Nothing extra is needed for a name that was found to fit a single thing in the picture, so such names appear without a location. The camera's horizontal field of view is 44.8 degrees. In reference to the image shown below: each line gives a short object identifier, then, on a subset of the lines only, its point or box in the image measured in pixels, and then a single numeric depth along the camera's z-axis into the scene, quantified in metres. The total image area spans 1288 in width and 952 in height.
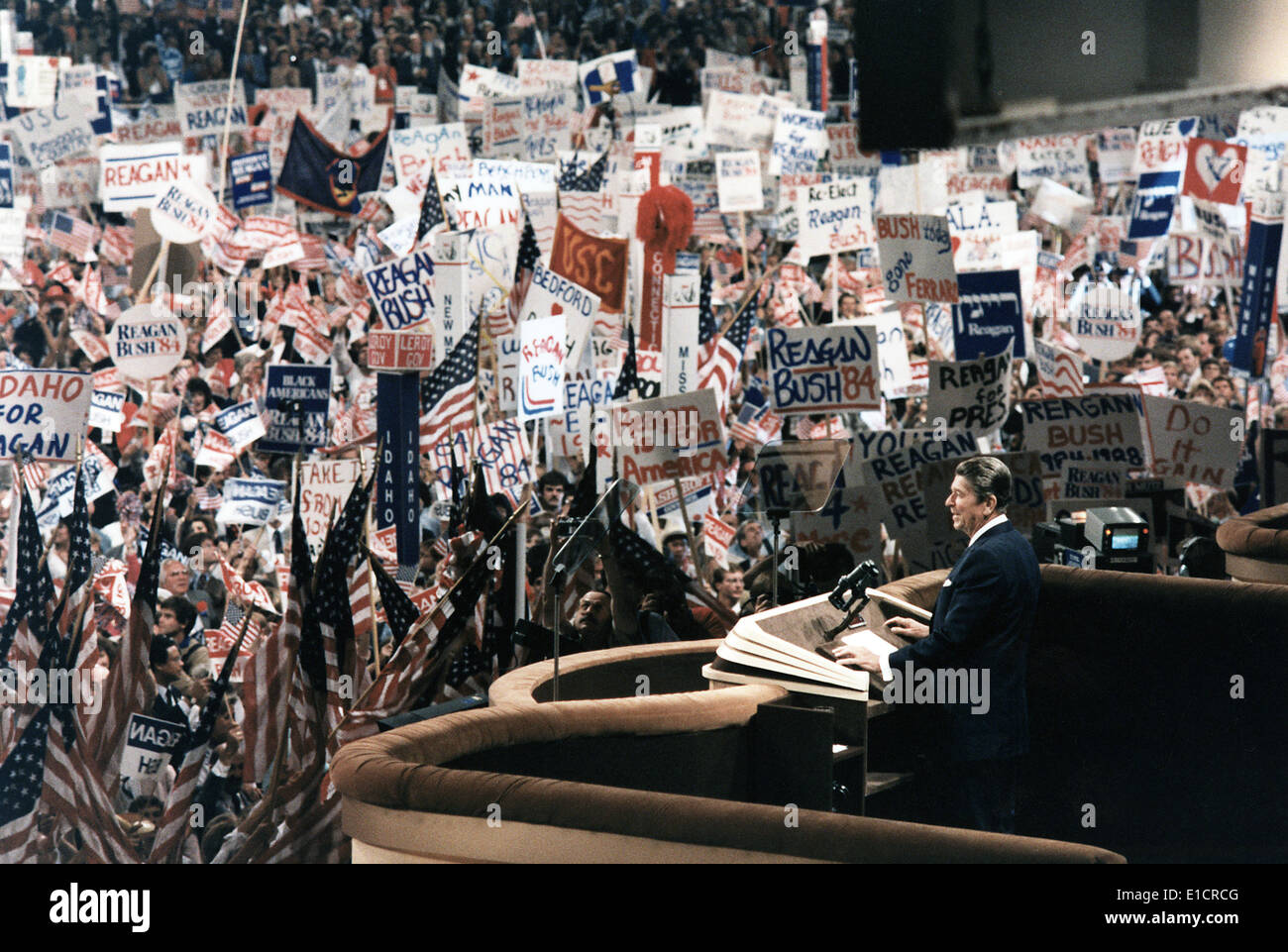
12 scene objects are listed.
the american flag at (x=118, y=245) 13.88
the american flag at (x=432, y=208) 11.05
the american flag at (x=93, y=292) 12.90
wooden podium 4.39
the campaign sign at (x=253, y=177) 12.78
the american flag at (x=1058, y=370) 9.84
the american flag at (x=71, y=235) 12.81
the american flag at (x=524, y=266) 10.12
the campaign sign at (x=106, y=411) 10.52
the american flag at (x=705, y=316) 10.93
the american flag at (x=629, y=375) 9.83
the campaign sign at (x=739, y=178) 13.21
